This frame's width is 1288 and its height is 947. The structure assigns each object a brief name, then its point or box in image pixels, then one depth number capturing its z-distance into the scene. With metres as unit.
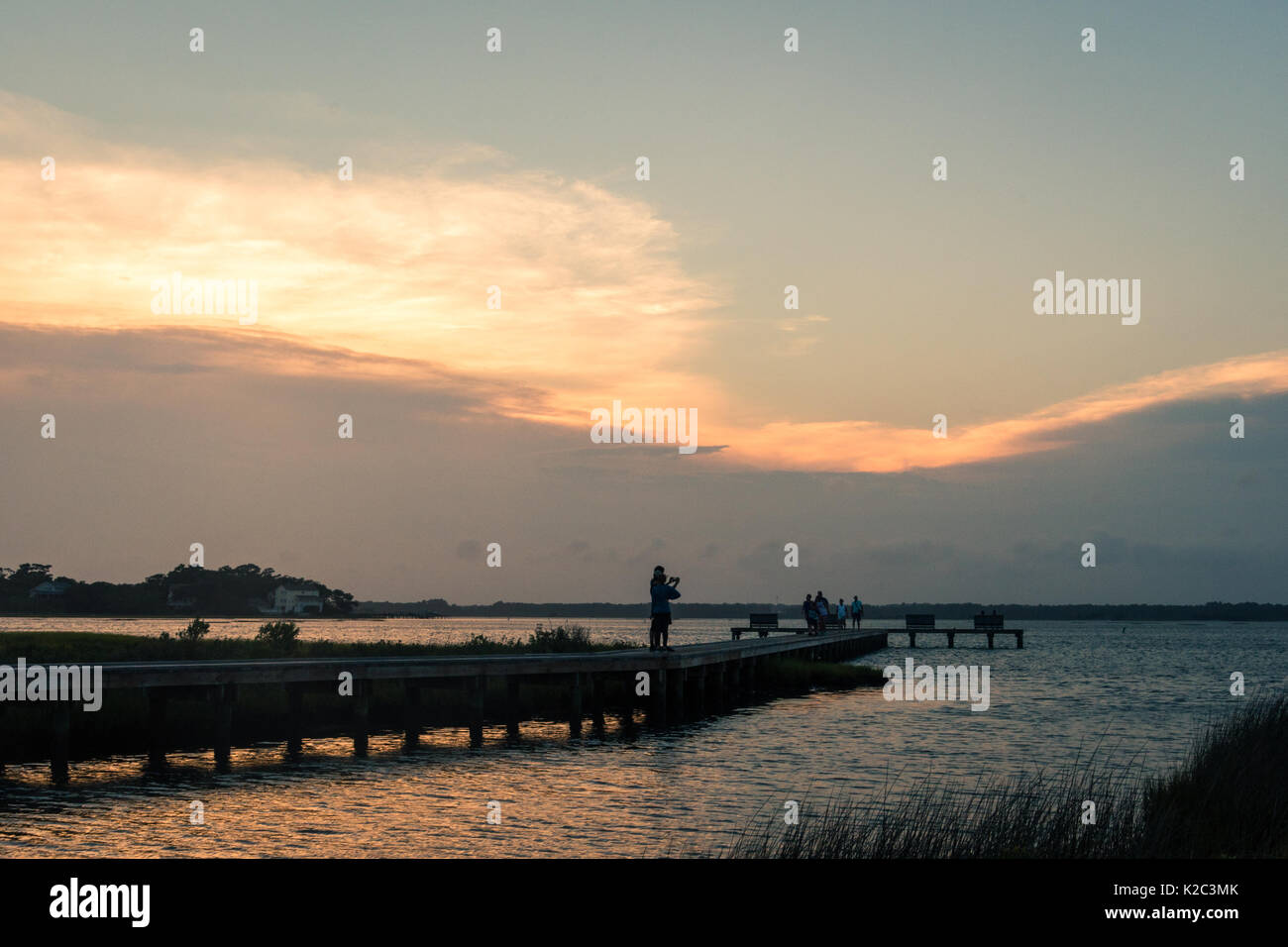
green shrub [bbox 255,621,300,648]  39.00
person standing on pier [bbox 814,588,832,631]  73.62
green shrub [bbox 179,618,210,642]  42.56
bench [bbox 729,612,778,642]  83.69
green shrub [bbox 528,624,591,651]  42.66
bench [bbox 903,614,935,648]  95.12
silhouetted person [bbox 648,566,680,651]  28.20
